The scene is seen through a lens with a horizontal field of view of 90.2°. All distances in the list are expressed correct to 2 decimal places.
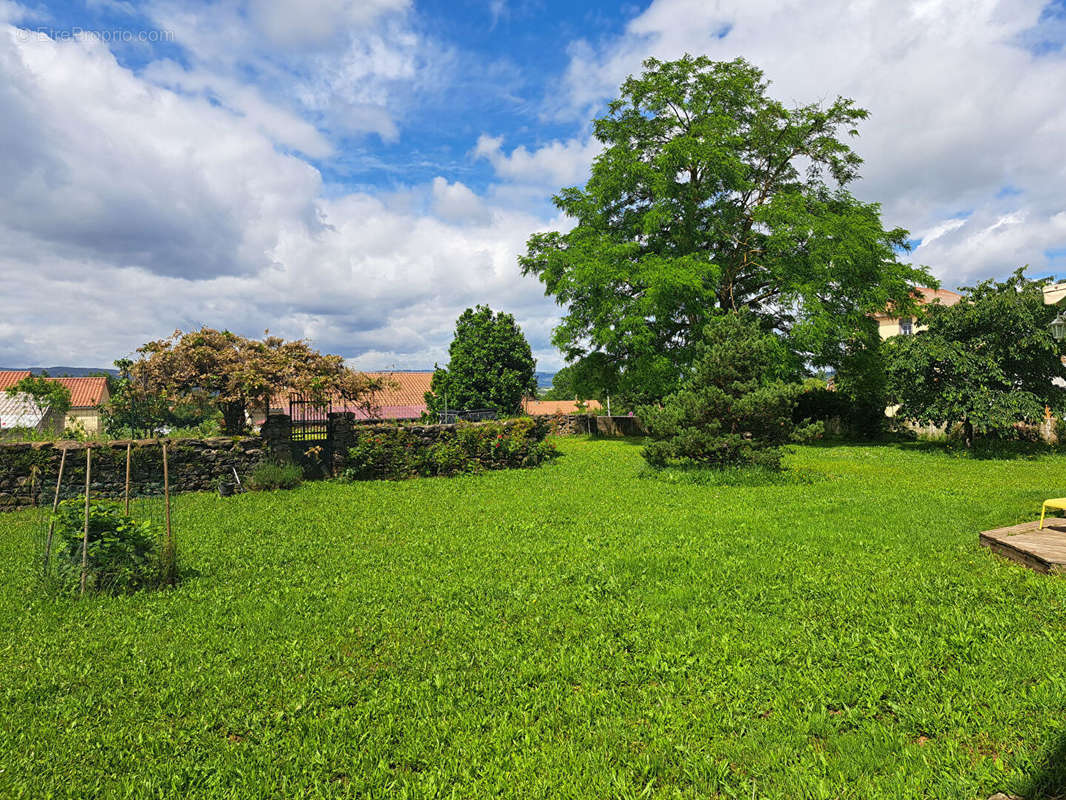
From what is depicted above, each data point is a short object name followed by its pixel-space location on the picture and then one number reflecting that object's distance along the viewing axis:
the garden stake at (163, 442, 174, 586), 5.64
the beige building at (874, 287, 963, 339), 38.00
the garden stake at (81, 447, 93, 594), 5.23
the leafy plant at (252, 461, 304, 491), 11.55
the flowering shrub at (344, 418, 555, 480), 13.13
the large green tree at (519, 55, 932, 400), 19.78
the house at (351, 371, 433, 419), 51.38
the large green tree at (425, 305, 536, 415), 46.50
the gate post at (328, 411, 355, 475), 13.06
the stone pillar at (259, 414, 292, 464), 12.33
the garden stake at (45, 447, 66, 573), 5.79
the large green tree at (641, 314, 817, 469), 11.69
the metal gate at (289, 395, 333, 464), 12.84
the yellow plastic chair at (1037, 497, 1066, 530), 6.22
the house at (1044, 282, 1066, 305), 32.66
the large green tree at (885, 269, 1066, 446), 14.57
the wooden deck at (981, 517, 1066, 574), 5.24
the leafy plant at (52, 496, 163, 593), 5.41
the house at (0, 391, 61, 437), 27.83
